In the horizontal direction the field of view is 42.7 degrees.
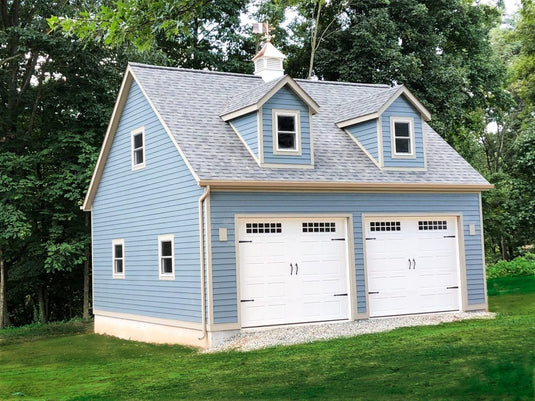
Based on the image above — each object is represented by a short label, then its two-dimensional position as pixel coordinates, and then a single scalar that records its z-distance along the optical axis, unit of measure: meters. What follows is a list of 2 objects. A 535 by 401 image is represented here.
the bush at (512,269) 24.30
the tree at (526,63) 27.89
